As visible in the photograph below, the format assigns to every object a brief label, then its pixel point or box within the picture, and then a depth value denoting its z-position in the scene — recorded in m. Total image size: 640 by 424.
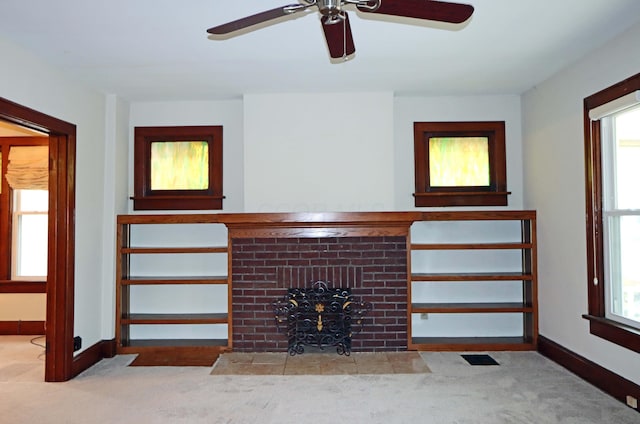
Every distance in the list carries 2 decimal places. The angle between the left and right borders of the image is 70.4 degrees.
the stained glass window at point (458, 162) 4.62
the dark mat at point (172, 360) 4.03
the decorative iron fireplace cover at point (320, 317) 4.29
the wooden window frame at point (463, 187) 4.58
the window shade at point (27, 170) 5.23
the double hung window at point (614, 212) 3.05
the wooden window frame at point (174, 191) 4.65
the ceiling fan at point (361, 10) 1.83
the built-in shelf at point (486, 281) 4.27
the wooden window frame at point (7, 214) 5.30
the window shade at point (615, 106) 2.87
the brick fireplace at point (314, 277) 4.33
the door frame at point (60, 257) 3.63
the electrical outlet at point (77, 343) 3.79
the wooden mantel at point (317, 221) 4.16
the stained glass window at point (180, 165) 4.69
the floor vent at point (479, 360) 3.98
